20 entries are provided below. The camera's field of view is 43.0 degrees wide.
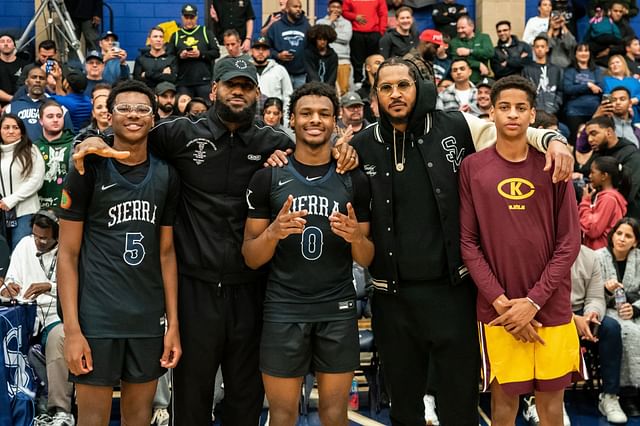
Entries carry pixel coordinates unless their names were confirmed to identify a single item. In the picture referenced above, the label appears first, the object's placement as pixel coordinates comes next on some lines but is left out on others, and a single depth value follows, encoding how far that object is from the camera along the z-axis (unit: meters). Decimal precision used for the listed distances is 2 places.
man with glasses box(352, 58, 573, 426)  4.37
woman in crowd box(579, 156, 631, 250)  7.71
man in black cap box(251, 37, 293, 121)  10.56
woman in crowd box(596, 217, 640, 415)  6.63
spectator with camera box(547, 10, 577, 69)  12.38
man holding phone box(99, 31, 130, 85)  11.08
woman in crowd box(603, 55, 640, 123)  11.90
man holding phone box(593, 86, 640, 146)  10.64
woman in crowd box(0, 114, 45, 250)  7.94
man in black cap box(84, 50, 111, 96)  10.62
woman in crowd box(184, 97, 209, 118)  9.04
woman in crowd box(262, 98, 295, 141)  9.08
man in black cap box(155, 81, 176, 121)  9.73
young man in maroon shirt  4.27
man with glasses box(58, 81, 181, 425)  4.18
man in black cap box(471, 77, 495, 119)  10.16
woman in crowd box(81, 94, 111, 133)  7.91
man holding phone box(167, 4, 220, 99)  11.29
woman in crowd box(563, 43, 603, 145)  11.82
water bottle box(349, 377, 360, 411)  6.68
